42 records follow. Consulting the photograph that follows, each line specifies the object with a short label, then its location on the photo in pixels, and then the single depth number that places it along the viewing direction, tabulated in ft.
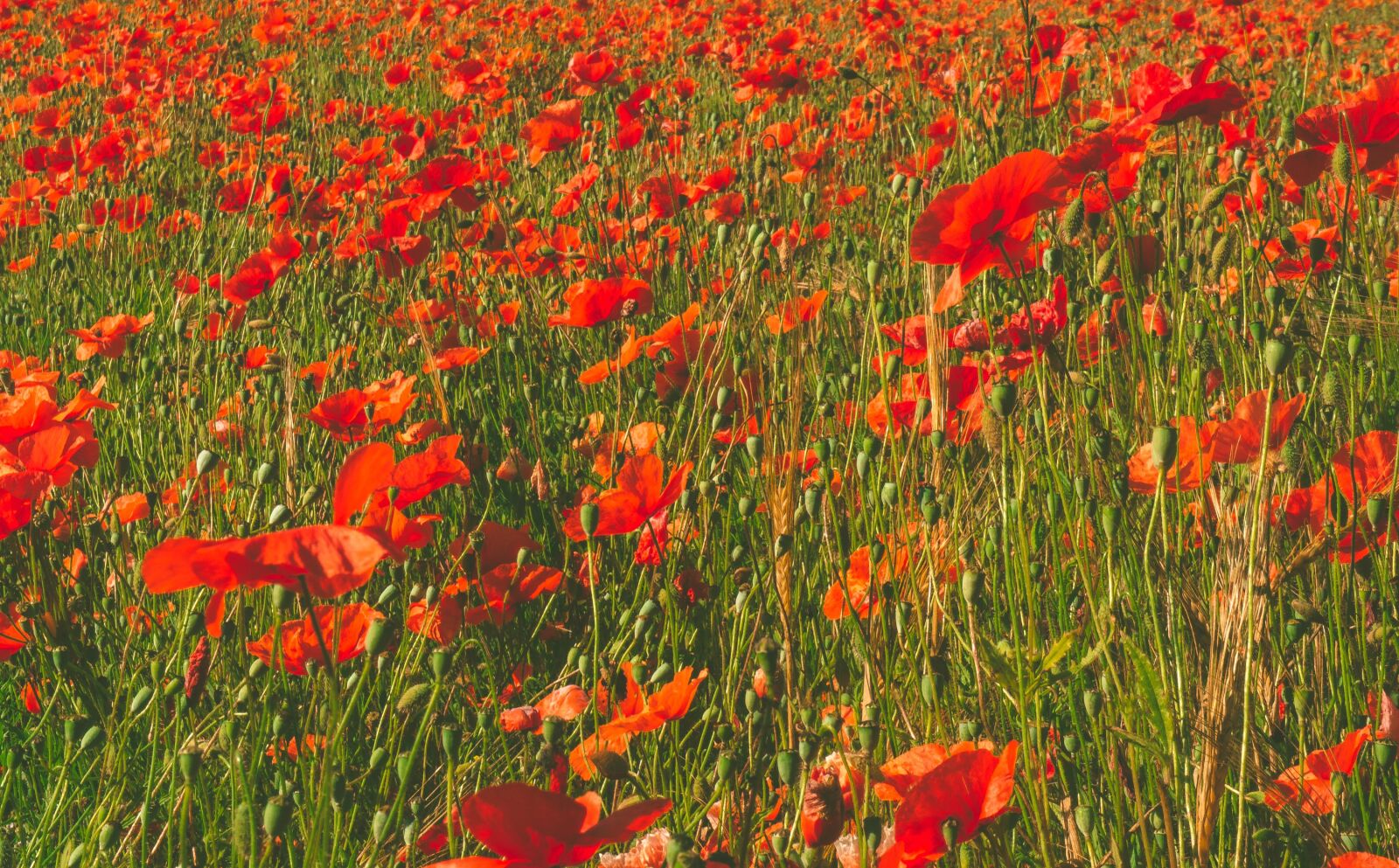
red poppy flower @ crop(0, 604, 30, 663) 5.99
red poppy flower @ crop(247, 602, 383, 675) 5.81
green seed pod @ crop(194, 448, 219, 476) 6.07
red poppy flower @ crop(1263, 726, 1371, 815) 5.35
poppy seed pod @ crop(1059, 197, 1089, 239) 6.14
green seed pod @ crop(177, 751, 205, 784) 5.34
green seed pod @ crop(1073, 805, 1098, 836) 5.26
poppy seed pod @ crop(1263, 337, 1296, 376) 5.54
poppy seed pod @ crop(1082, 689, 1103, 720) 5.37
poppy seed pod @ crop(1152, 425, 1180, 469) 5.40
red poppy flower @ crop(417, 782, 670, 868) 5.01
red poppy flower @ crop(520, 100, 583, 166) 10.41
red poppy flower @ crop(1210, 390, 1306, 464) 5.54
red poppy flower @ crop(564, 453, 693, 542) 5.91
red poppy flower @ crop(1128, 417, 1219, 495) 5.71
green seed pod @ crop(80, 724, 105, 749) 5.56
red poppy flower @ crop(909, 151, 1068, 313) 5.64
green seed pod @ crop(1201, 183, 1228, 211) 6.11
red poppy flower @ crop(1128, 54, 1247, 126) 6.23
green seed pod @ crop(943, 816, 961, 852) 5.05
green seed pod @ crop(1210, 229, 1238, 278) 6.32
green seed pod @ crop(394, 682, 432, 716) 5.59
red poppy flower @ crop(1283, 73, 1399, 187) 6.03
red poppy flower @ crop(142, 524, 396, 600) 5.04
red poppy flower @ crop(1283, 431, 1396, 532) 5.79
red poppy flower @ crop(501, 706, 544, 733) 5.68
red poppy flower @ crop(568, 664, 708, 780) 5.56
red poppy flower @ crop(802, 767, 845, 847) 5.19
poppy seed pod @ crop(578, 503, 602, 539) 5.81
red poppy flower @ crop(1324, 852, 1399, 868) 5.12
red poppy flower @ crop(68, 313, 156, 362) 8.43
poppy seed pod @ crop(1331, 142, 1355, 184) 6.00
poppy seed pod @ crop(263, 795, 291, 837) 5.25
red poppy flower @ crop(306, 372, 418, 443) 6.48
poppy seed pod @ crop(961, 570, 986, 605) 5.51
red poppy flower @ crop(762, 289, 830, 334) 6.57
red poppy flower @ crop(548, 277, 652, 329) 7.39
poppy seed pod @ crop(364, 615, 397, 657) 5.48
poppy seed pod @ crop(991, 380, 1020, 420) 5.66
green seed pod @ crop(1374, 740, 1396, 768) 5.33
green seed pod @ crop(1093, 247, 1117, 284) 6.24
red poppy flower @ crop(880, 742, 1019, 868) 5.08
